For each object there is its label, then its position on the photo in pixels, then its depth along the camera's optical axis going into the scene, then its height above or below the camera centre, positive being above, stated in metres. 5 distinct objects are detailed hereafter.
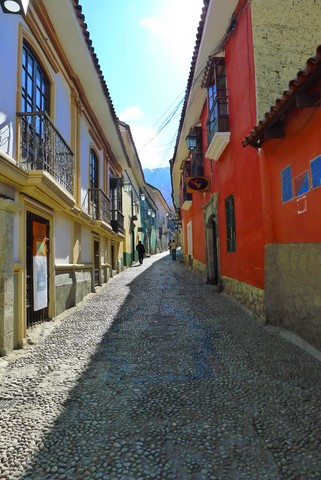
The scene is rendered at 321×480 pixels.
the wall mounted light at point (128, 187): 18.21 +4.08
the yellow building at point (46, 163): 4.30 +1.71
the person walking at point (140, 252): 20.66 +0.24
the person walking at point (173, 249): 24.89 +0.45
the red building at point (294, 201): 3.91 +0.73
